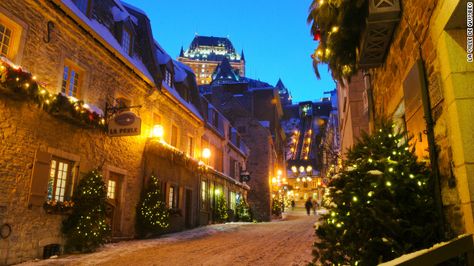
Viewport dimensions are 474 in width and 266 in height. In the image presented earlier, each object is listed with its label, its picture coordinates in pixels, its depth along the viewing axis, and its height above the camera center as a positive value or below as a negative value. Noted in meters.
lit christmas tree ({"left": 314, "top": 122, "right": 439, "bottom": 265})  3.96 +0.11
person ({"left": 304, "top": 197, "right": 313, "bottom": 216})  34.56 +1.20
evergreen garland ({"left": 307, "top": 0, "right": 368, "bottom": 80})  5.73 +3.01
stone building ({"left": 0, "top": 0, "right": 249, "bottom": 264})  7.98 +2.67
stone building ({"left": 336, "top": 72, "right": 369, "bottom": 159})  12.84 +3.84
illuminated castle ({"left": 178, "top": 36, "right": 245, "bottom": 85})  128.25 +57.73
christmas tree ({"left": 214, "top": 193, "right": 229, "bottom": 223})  22.60 +0.50
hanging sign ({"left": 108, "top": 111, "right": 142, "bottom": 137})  11.02 +2.73
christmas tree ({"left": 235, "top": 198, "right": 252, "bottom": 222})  27.43 +0.44
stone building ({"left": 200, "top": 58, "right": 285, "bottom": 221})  35.34 +7.05
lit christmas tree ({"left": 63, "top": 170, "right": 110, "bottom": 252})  9.42 -0.01
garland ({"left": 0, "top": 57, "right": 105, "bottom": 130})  7.31 +2.66
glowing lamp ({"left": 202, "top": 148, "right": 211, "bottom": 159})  19.89 +3.40
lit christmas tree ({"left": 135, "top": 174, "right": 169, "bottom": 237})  13.41 +0.21
